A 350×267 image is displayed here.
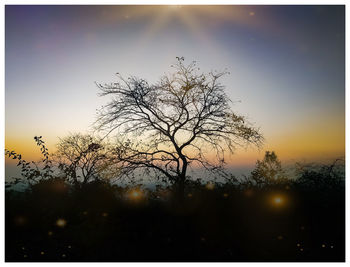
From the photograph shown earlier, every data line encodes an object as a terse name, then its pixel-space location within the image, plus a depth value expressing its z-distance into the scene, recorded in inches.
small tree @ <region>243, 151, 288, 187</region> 293.9
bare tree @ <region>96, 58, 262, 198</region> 407.2
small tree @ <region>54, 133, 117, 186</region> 324.5
